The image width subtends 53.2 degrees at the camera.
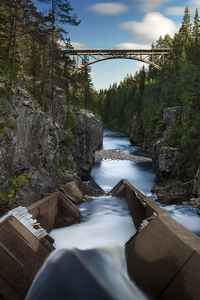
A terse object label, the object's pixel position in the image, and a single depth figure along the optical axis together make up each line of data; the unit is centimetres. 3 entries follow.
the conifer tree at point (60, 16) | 1544
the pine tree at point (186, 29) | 4495
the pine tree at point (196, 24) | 4308
